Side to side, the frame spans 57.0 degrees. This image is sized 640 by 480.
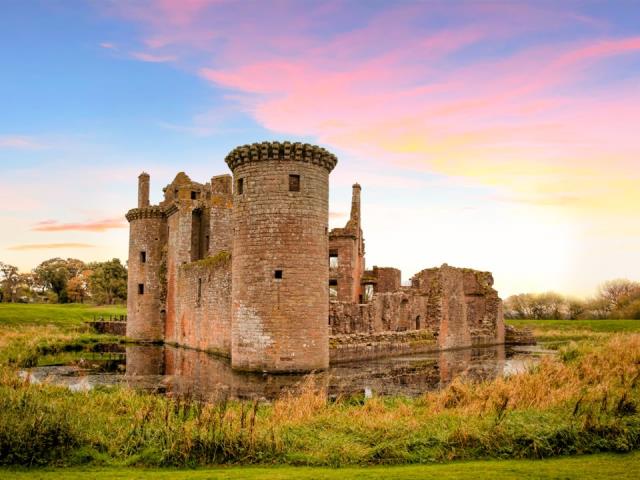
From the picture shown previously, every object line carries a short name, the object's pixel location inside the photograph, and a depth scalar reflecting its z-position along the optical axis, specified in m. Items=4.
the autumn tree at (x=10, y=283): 84.59
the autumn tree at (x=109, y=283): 76.62
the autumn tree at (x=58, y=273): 85.94
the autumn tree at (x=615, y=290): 71.05
